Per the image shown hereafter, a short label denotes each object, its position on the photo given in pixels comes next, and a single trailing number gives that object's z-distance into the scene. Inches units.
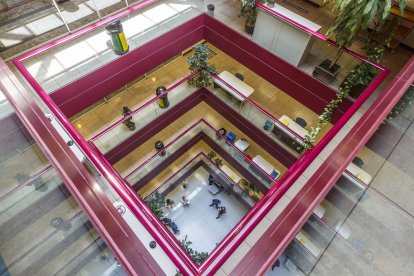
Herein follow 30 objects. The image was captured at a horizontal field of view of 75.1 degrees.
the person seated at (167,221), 377.7
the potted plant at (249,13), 307.3
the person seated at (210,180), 426.9
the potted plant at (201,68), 327.6
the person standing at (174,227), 383.2
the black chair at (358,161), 173.9
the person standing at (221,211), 405.9
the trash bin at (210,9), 339.3
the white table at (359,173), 168.9
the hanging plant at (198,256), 280.0
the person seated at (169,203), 398.8
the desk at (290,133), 304.2
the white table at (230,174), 392.8
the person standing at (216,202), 411.3
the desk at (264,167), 344.8
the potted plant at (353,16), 214.8
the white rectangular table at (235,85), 339.1
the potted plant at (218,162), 400.5
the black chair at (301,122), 328.2
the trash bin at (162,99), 334.6
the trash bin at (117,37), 276.2
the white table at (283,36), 289.7
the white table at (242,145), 363.3
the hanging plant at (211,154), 402.0
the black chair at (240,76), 365.1
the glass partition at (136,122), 331.0
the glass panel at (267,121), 304.0
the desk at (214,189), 422.2
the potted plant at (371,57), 261.3
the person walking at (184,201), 410.3
